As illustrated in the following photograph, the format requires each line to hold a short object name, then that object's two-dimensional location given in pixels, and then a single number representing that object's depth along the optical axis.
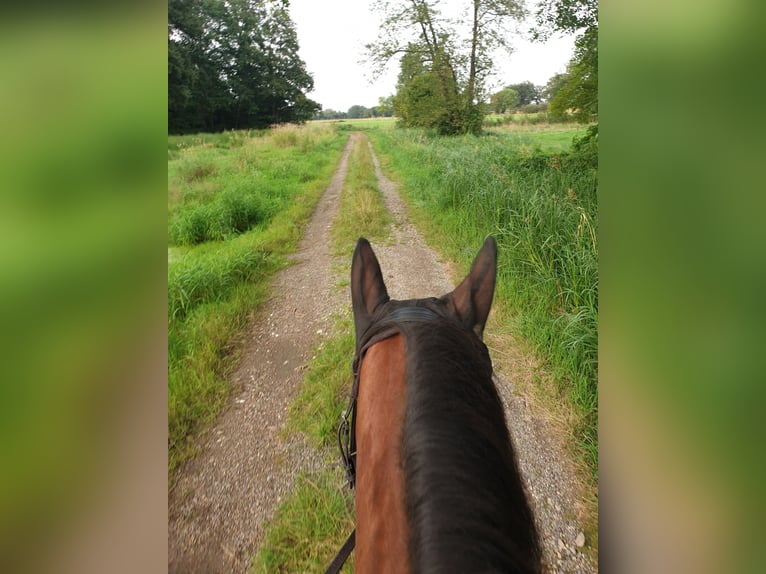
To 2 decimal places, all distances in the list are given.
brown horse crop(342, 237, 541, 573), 0.55
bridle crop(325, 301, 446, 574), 0.85
